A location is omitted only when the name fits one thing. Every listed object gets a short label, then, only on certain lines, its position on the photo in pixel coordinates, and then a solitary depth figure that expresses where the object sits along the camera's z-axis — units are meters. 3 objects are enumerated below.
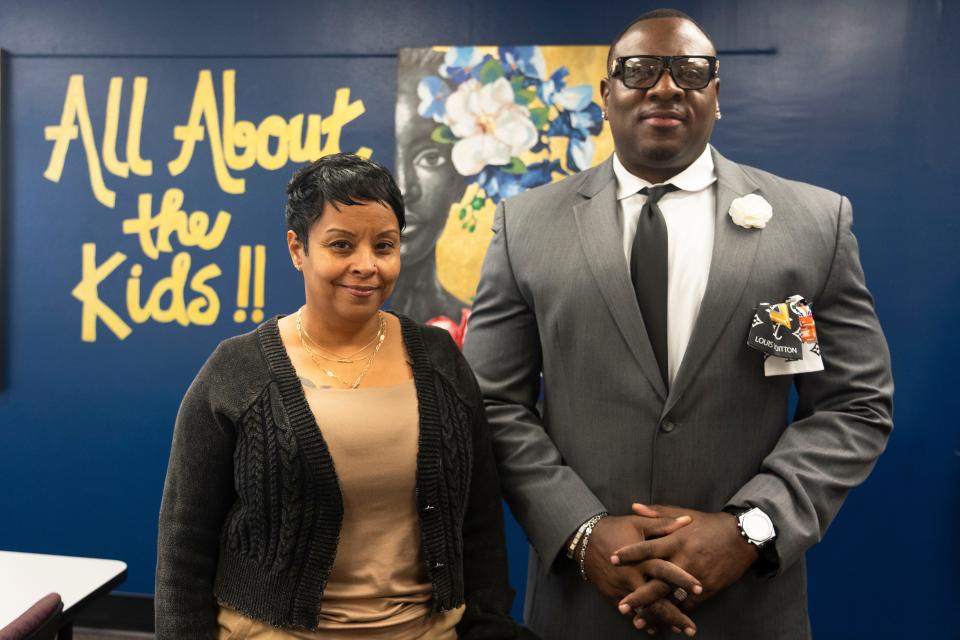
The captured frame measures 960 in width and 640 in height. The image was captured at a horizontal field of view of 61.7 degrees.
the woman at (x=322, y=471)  1.23
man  1.35
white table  1.73
